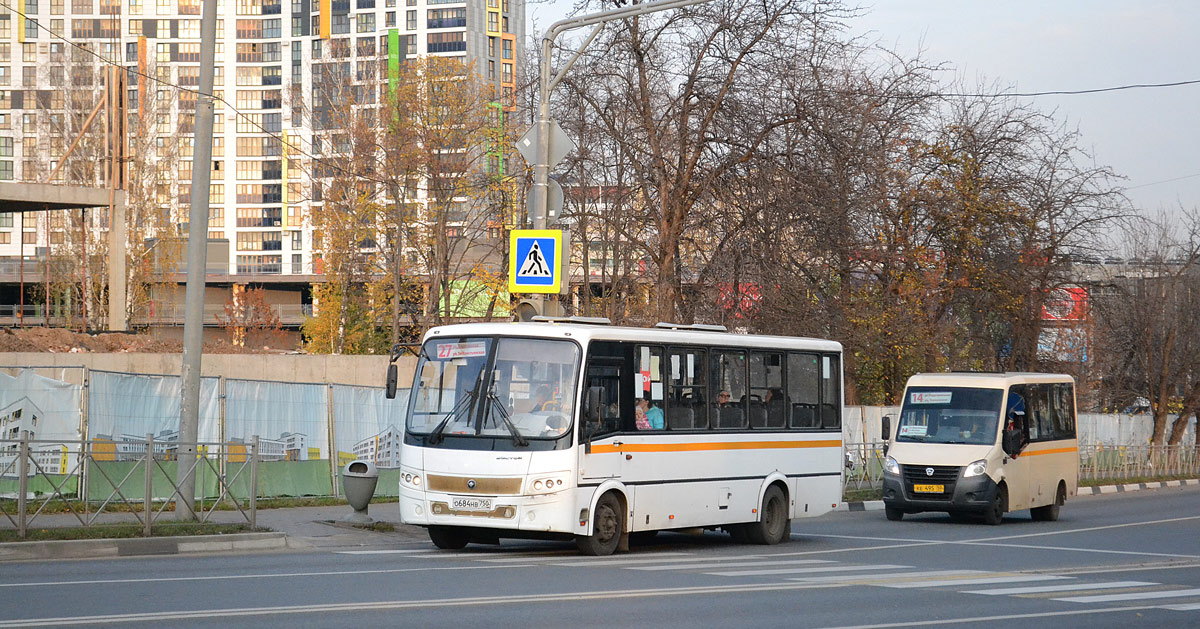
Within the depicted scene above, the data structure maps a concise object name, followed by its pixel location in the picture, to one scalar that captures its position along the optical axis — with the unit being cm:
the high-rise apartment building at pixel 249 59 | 11019
